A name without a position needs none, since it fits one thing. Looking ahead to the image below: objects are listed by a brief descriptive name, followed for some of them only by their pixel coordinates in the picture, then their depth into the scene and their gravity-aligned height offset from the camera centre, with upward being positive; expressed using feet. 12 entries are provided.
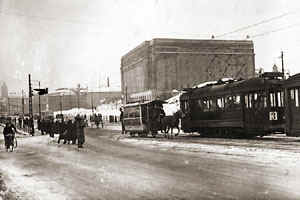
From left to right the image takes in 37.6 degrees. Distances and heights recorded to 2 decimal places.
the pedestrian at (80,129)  78.28 -1.84
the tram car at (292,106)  65.10 +1.21
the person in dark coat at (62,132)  95.12 -2.79
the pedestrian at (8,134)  81.71 -2.52
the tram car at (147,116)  105.40 +0.19
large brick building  317.42 +40.10
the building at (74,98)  516.32 +25.08
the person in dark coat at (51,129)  117.83 -2.57
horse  103.51 -0.98
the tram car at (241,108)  77.05 +1.46
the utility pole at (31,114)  137.59 +1.90
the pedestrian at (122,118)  120.16 -0.04
